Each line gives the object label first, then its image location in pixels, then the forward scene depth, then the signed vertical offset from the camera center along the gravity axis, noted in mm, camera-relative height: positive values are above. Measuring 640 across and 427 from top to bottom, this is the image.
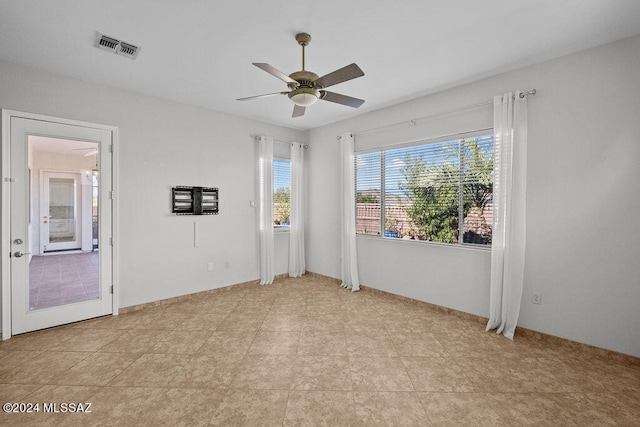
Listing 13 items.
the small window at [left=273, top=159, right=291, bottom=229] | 5438 +384
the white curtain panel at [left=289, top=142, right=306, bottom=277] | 5516 +11
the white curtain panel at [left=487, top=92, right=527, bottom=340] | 3098 +28
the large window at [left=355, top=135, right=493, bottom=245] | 3555 +310
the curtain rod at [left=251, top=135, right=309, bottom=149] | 5117 +1358
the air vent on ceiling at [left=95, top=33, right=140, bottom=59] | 2616 +1584
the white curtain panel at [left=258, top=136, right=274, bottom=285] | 5117 +44
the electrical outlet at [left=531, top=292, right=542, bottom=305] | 3070 -913
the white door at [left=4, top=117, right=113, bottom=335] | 3082 -542
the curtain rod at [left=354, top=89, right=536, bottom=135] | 3089 +1330
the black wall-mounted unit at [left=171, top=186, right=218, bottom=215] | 4215 +181
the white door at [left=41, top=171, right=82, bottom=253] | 3311 -6
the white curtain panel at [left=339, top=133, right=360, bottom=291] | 4820 +14
